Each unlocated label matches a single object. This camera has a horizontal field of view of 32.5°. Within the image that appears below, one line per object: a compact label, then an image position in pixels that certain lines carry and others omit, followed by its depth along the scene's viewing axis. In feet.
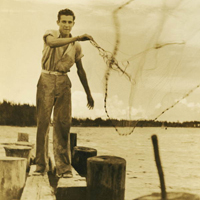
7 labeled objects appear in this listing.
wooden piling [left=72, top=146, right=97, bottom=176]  22.61
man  15.28
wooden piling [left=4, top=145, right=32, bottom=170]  20.06
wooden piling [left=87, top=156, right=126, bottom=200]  11.89
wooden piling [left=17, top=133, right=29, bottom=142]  27.48
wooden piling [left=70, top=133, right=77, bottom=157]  27.43
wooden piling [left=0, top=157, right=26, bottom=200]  14.12
